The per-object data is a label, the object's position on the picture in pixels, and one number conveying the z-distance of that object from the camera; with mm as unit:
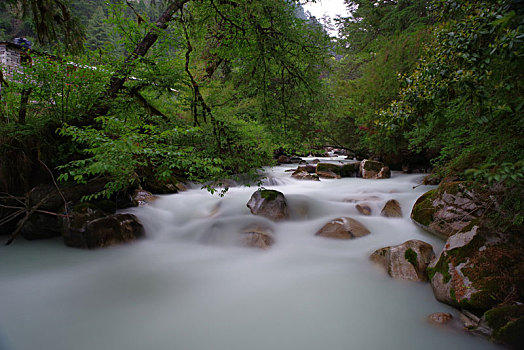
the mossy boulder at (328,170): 11112
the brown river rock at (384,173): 10602
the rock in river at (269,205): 5789
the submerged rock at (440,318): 2600
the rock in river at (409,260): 3336
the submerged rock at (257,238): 4773
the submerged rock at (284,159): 16934
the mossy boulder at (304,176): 10686
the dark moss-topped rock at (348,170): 11594
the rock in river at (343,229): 4891
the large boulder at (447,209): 3777
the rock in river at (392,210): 5688
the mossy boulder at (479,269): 2490
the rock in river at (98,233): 4570
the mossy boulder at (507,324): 2148
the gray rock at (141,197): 6448
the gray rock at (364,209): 6048
